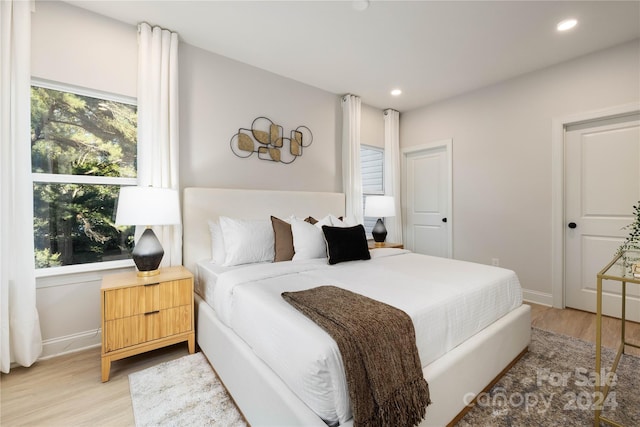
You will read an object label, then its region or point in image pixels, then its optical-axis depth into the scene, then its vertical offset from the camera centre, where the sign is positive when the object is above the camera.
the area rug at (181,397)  1.50 -1.12
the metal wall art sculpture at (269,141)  3.04 +0.82
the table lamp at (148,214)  1.97 -0.02
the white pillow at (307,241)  2.48 -0.27
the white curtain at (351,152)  3.87 +0.83
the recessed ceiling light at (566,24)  2.38 +1.64
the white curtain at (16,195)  1.86 +0.12
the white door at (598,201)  2.74 +0.10
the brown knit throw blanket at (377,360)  1.03 -0.59
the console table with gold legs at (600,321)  1.34 -0.54
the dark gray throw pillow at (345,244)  2.34 -0.28
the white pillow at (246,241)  2.38 -0.26
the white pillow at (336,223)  2.82 -0.12
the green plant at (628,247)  1.65 -0.23
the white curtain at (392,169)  4.44 +0.68
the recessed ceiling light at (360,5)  2.14 +1.62
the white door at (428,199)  4.13 +0.20
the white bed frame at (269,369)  1.19 -0.80
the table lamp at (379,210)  3.71 +0.02
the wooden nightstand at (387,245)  3.76 -0.46
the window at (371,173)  4.39 +0.63
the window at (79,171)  2.13 +0.34
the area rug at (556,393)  1.48 -1.10
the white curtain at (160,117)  2.37 +0.83
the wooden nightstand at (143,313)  1.84 -0.72
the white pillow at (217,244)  2.50 -0.30
